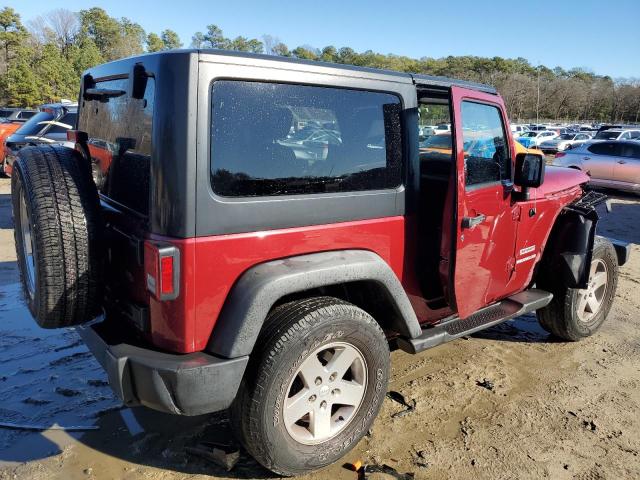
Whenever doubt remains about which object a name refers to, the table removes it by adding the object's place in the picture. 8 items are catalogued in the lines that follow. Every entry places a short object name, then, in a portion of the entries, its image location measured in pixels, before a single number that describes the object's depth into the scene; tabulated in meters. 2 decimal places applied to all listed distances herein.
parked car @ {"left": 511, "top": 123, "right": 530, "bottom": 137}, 32.35
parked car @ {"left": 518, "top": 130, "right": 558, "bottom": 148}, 29.22
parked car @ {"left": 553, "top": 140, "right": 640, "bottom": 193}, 12.48
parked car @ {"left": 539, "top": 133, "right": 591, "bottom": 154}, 28.52
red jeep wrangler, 2.15
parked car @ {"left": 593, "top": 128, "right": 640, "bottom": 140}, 24.12
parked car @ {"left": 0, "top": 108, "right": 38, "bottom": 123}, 17.50
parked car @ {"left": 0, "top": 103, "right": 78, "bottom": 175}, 9.95
